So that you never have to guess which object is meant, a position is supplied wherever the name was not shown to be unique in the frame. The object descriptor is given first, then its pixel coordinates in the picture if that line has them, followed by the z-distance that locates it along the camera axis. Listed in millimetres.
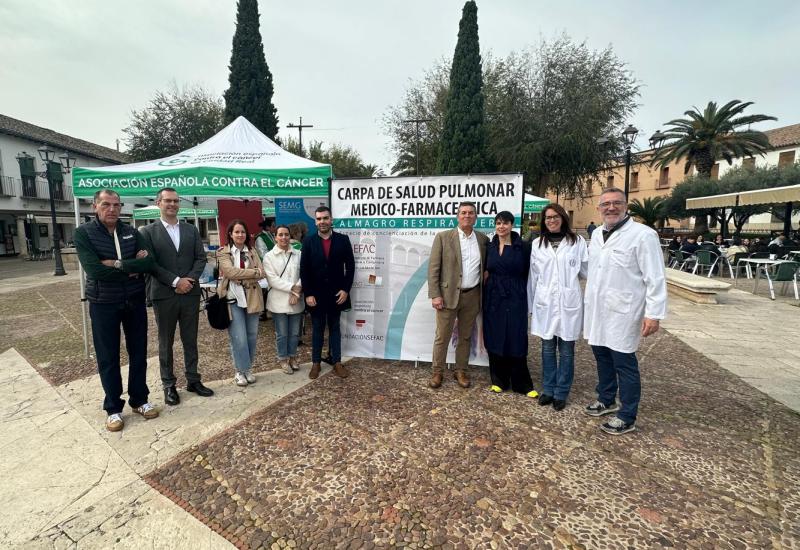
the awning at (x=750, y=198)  10665
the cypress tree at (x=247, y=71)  16000
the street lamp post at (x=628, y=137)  11492
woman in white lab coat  3400
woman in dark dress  3680
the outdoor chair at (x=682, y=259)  12691
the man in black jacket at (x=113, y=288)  3076
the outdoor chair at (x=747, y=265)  10961
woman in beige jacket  3838
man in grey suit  3465
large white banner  4188
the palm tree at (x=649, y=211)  26453
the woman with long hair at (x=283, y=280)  4082
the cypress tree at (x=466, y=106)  17094
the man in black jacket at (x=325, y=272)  4055
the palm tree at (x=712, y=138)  24344
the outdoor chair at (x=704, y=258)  11500
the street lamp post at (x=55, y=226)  13555
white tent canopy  4609
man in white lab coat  2873
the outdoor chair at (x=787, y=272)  8367
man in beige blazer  3842
